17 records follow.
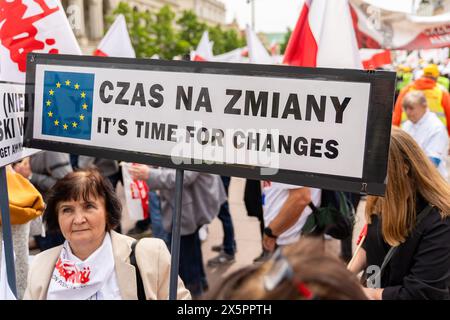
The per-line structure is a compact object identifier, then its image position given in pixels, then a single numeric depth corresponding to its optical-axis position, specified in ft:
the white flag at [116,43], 17.39
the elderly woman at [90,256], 5.98
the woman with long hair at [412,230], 5.83
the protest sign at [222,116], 4.75
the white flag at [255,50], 17.79
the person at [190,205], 11.72
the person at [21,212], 8.31
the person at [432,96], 19.99
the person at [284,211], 9.89
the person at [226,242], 15.89
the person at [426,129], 15.83
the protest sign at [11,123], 6.31
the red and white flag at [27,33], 7.25
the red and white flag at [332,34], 6.98
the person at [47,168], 13.19
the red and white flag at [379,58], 29.84
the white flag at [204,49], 28.91
